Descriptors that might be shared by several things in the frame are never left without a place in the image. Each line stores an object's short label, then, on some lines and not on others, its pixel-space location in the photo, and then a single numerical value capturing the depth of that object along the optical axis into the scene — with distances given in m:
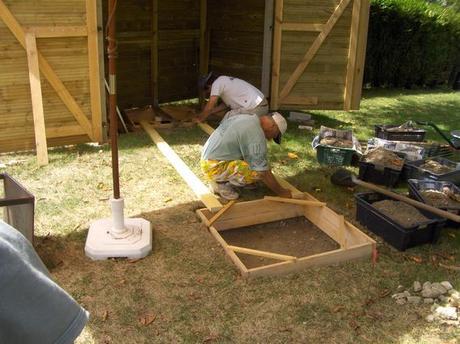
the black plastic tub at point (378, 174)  6.00
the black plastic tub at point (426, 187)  5.02
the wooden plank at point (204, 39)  10.38
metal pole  3.70
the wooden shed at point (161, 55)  6.57
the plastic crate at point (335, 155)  6.57
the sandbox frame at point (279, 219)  4.14
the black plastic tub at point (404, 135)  7.12
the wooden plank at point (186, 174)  5.21
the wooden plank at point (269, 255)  4.12
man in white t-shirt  7.10
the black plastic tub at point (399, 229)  4.49
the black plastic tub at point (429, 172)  5.64
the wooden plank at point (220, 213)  4.85
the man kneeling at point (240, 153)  5.00
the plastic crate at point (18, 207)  3.60
